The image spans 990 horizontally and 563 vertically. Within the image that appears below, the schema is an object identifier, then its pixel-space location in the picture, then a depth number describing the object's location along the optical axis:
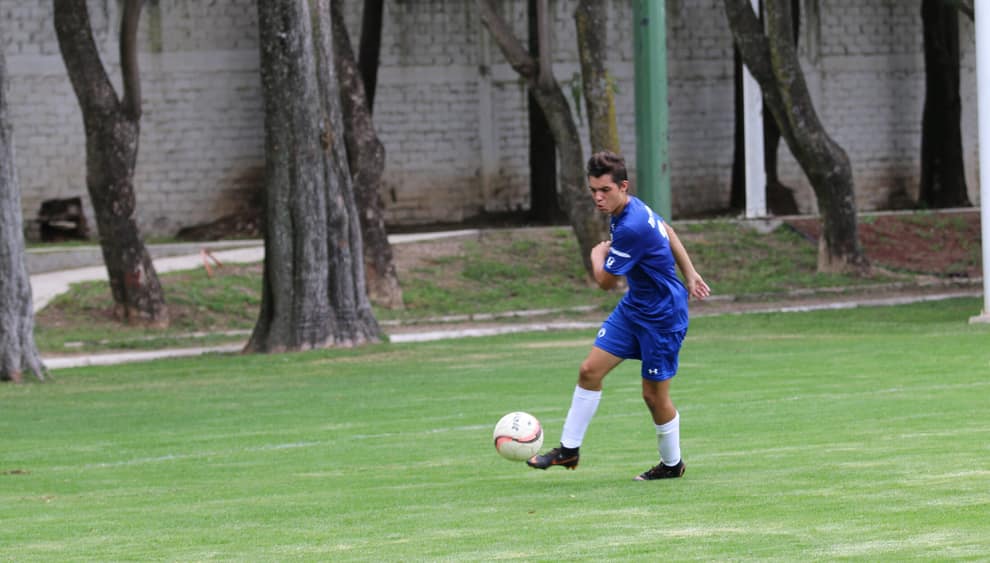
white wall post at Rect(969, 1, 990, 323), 24.62
